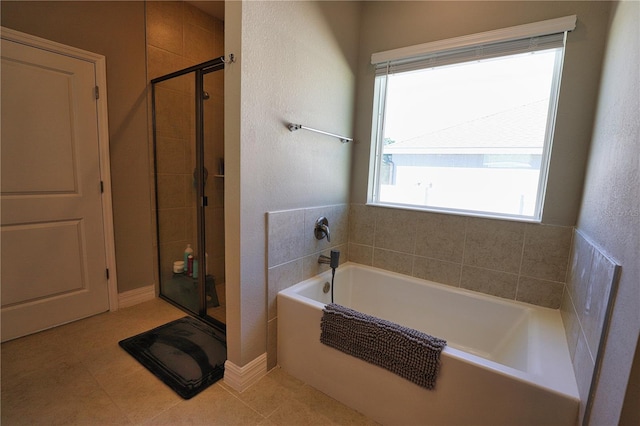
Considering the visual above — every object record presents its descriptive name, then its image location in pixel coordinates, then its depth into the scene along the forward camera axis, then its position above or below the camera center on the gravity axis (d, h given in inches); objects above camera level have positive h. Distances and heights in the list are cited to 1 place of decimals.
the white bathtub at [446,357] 42.5 -33.8
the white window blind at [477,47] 62.0 +34.9
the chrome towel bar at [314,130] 64.9 +12.1
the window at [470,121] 66.0 +17.1
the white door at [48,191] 69.4 -6.7
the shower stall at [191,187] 85.5 -4.7
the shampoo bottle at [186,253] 100.8 -29.3
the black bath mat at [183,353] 62.8 -46.1
